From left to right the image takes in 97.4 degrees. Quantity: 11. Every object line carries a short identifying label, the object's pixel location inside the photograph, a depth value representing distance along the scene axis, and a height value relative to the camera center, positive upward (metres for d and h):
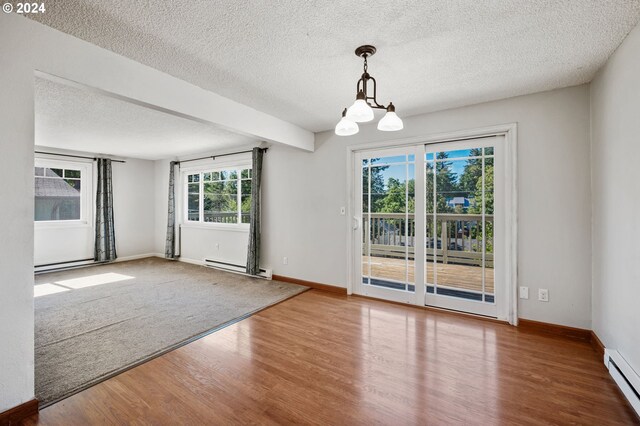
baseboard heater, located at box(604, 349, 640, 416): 1.67 -1.05
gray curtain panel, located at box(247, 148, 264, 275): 4.79 -0.05
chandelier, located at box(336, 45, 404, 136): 1.78 +0.67
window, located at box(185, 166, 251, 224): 5.38 +0.38
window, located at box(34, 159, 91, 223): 5.36 +0.46
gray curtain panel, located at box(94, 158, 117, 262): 5.89 -0.02
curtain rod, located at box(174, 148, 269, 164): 4.88 +1.17
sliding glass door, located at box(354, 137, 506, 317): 3.13 -0.13
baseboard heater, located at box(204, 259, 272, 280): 4.77 -1.01
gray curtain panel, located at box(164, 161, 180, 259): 6.31 -0.05
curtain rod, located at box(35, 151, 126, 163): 5.26 +1.16
